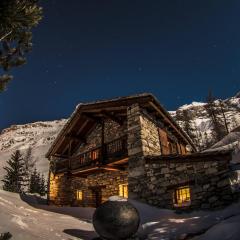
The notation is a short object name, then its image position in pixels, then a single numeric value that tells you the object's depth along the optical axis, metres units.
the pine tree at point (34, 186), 35.72
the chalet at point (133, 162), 10.37
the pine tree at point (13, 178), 26.23
